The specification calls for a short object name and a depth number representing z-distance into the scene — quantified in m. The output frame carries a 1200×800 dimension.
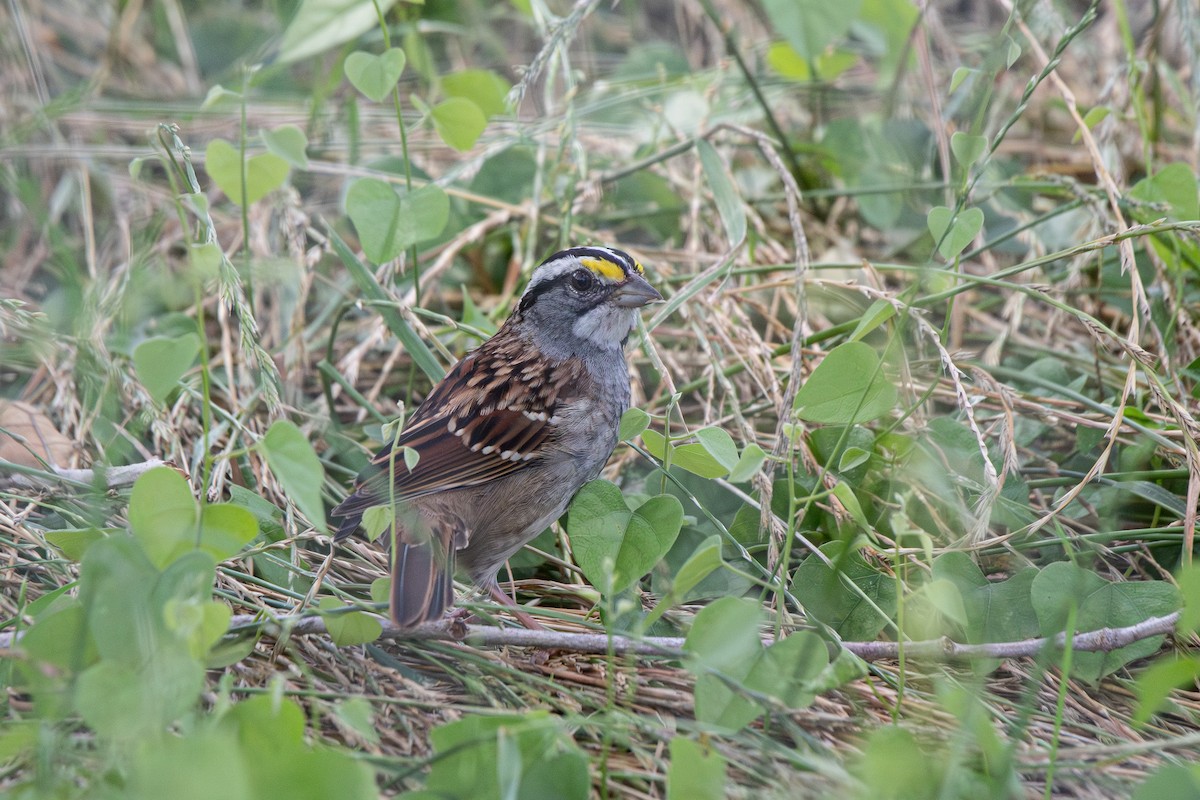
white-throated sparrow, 5.80
